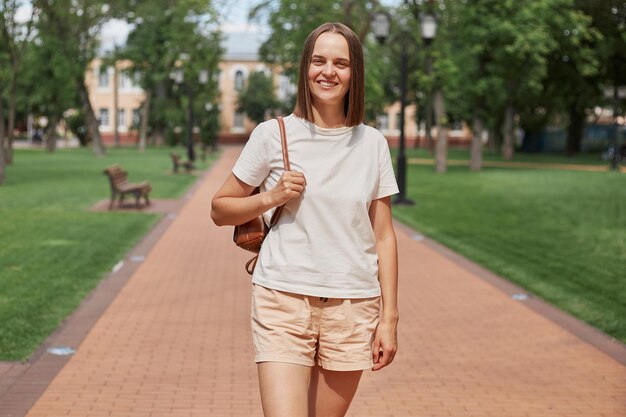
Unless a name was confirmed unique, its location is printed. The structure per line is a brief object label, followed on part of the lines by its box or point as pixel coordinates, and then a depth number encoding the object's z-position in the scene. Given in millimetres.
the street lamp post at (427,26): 23469
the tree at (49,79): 49312
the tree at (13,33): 26688
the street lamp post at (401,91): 21969
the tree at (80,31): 49406
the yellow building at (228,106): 91000
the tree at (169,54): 45281
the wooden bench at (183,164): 34381
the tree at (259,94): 83688
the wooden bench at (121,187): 19656
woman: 3201
